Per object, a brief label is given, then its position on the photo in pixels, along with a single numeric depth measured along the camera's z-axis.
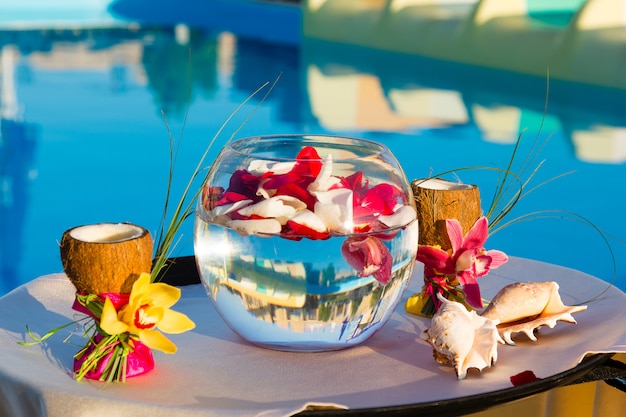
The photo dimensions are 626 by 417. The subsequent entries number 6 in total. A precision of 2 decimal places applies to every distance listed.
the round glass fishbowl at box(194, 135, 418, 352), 1.63
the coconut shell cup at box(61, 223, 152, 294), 1.63
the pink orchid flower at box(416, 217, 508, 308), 1.79
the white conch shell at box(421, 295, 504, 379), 1.65
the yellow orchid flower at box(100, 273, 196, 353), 1.63
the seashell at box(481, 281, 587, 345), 1.75
